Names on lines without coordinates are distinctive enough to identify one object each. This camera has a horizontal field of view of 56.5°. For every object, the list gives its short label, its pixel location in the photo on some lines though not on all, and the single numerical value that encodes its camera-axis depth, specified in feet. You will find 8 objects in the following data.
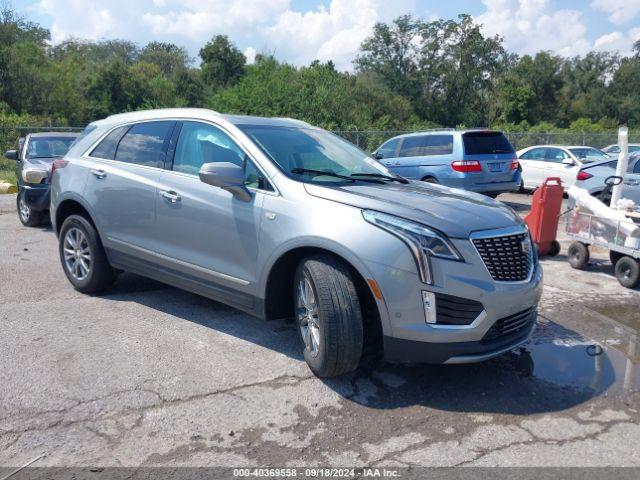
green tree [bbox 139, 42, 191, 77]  268.41
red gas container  27.20
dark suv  32.81
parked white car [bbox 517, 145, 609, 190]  53.48
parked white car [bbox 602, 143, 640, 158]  72.56
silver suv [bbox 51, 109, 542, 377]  12.30
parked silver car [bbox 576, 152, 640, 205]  36.81
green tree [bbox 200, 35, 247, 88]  177.78
